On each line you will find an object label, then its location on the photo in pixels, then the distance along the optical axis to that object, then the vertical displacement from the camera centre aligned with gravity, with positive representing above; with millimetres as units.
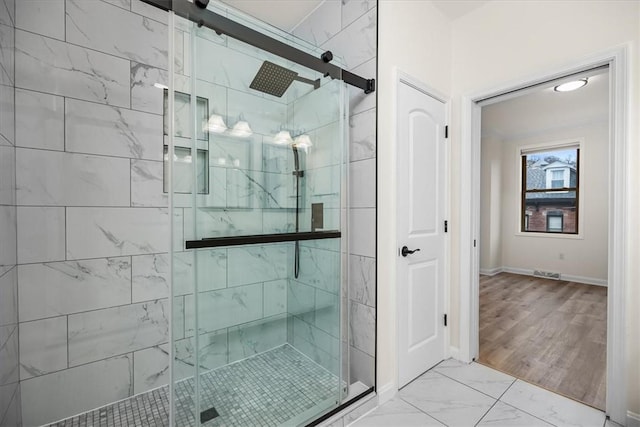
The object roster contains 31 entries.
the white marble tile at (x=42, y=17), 1536 +1079
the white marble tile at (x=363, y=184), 1854 +186
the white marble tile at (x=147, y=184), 1885 +184
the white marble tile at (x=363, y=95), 1854 +789
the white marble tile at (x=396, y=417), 1662 -1237
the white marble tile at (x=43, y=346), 1555 -762
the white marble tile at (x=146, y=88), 1877 +827
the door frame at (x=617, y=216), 1618 -26
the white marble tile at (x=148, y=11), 1885 +1351
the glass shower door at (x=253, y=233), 1185 -106
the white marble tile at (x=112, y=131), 1690 +508
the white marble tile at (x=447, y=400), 1710 -1230
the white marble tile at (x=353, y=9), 1867 +1374
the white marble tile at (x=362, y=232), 1855 -136
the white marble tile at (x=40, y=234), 1538 -128
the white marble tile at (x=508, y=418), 1650 -1229
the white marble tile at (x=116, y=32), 1698 +1144
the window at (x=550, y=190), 5091 +399
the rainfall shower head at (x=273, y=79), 1457 +706
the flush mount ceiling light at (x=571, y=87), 3224 +1458
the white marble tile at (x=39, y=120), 1533 +505
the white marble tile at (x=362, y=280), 1855 -458
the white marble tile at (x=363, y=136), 1854 +507
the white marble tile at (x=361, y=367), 1859 -1048
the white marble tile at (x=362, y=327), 1854 -774
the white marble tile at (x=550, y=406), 1675 -1225
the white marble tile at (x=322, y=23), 2117 +1496
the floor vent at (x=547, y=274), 5102 -1142
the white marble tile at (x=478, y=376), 1982 -1226
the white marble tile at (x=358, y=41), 1851 +1174
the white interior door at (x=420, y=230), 1986 -138
